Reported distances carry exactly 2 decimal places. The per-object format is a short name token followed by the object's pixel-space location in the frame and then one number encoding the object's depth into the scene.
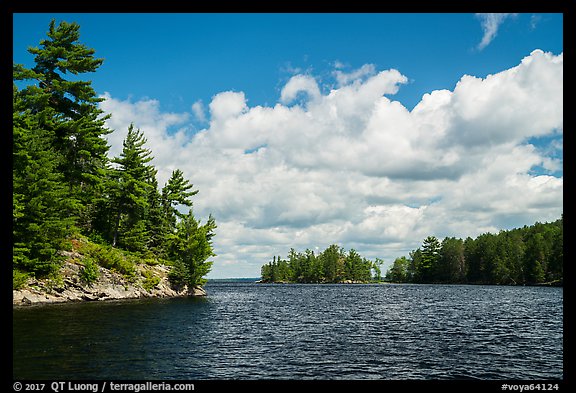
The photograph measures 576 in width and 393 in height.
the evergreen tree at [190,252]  81.38
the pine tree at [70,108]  56.75
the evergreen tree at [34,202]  44.09
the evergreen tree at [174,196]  95.81
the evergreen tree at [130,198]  71.62
